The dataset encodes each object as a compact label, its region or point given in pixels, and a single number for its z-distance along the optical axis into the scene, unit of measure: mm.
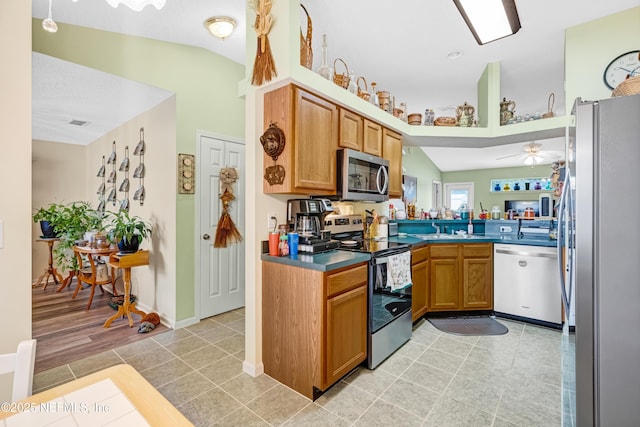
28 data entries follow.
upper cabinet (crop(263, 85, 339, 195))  2174
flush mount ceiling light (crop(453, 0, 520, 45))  2305
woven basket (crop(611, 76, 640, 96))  1472
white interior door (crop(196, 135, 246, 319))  3424
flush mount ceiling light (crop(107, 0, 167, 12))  1429
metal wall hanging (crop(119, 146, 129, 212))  4102
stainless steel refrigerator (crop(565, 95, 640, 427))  1305
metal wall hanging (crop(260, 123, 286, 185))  2186
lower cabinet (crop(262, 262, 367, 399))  1948
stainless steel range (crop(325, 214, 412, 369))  2352
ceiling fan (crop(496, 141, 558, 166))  5672
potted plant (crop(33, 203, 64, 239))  3643
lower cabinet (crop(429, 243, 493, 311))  3430
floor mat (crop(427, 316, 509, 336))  3061
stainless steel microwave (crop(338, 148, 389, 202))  2598
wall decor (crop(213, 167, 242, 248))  3553
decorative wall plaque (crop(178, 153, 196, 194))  3191
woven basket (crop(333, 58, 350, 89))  2603
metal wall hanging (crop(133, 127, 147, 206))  3707
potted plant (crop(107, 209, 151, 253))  3225
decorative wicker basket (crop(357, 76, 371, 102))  2926
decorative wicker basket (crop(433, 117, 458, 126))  3693
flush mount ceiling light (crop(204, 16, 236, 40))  2640
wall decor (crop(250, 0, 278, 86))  2145
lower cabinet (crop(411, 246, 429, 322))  3098
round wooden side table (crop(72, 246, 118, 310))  3449
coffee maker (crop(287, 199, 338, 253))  2355
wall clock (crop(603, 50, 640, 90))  2596
